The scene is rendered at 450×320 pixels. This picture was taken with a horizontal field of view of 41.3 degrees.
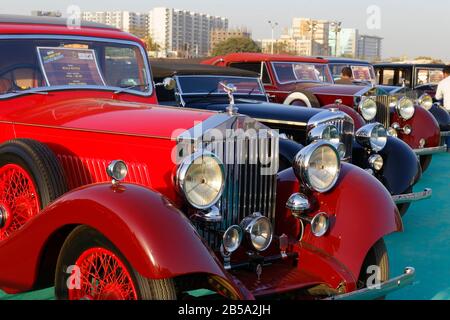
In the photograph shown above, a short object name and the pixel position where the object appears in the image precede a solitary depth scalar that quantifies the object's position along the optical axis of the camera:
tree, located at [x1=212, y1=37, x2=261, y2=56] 43.47
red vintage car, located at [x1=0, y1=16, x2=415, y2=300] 2.76
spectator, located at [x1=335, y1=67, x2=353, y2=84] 11.31
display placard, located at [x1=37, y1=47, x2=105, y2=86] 4.40
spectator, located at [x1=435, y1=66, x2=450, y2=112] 11.08
